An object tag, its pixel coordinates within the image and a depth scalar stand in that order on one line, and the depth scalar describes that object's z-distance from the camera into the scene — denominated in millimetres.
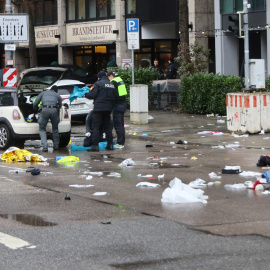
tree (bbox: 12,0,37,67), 39800
